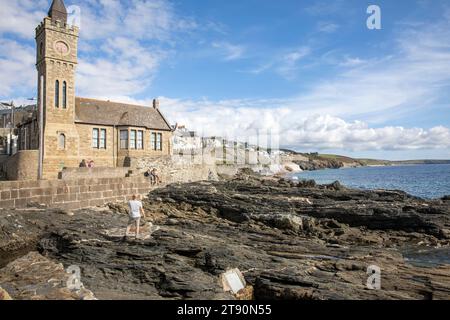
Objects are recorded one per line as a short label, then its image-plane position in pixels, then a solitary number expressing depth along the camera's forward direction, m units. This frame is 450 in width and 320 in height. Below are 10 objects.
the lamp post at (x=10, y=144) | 38.49
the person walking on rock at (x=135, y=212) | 11.09
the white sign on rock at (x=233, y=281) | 8.58
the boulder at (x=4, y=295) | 5.95
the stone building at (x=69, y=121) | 27.69
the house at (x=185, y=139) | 75.88
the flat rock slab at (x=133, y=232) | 11.22
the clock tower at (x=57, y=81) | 27.52
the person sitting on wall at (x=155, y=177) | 25.72
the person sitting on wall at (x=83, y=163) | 27.12
